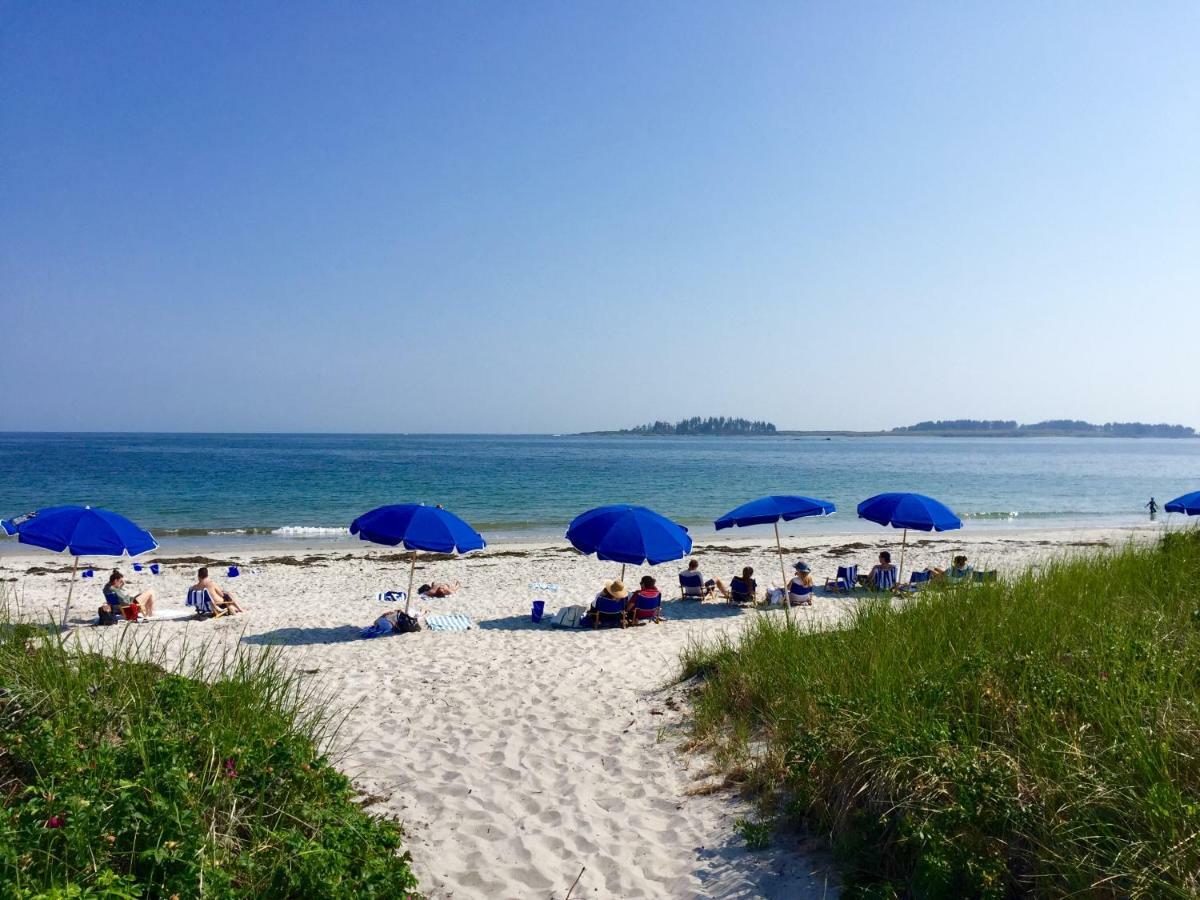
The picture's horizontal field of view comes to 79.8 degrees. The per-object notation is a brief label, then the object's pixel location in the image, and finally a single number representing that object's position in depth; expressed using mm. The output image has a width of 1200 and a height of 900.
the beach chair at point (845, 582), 14602
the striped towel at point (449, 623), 10789
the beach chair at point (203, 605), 12016
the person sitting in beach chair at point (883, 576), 13602
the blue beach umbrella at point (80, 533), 10031
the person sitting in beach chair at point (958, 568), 10240
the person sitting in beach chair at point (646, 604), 11359
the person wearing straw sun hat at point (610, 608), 11055
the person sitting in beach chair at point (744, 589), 13195
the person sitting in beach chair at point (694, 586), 13688
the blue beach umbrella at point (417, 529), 9734
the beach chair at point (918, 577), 14000
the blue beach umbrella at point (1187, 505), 15344
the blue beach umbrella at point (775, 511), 11750
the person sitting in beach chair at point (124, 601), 11828
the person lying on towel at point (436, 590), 14906
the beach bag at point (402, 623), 10453
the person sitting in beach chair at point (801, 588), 12484
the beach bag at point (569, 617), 11242
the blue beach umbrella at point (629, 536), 10391
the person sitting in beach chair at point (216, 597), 12156
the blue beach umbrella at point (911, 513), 11766
